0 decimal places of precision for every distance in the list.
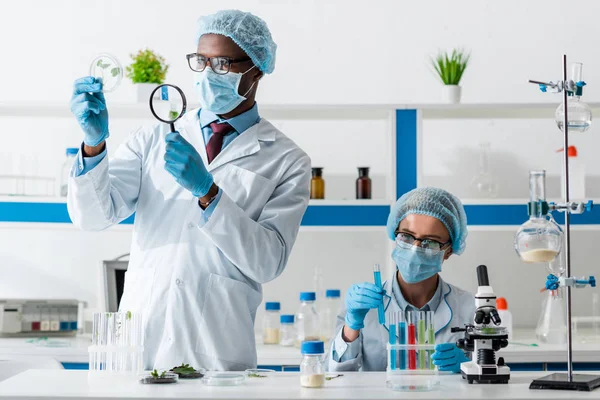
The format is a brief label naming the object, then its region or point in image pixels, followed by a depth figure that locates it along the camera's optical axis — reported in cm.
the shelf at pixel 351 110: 314
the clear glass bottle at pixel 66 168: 329
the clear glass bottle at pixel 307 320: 315
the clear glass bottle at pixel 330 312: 325
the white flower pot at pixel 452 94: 318
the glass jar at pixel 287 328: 313
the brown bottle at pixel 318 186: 326
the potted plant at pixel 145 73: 319
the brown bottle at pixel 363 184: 325
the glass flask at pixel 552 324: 299
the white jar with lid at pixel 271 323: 315
